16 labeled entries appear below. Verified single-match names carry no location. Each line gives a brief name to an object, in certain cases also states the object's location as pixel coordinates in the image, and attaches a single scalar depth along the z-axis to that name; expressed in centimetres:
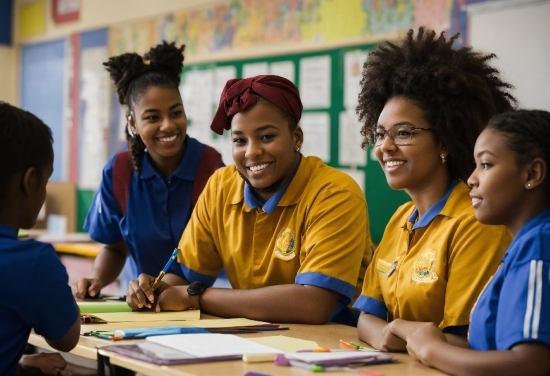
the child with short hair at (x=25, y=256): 288
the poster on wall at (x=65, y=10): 841
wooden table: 281
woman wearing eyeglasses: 305
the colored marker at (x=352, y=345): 309
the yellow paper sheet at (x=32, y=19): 889
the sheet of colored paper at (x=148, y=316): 341
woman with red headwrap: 344
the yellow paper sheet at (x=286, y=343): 304
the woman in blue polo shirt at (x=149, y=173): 409
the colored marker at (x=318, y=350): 297
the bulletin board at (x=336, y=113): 558
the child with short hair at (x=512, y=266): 270
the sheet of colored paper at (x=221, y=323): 330
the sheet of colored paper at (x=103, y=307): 354
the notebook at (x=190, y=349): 288
